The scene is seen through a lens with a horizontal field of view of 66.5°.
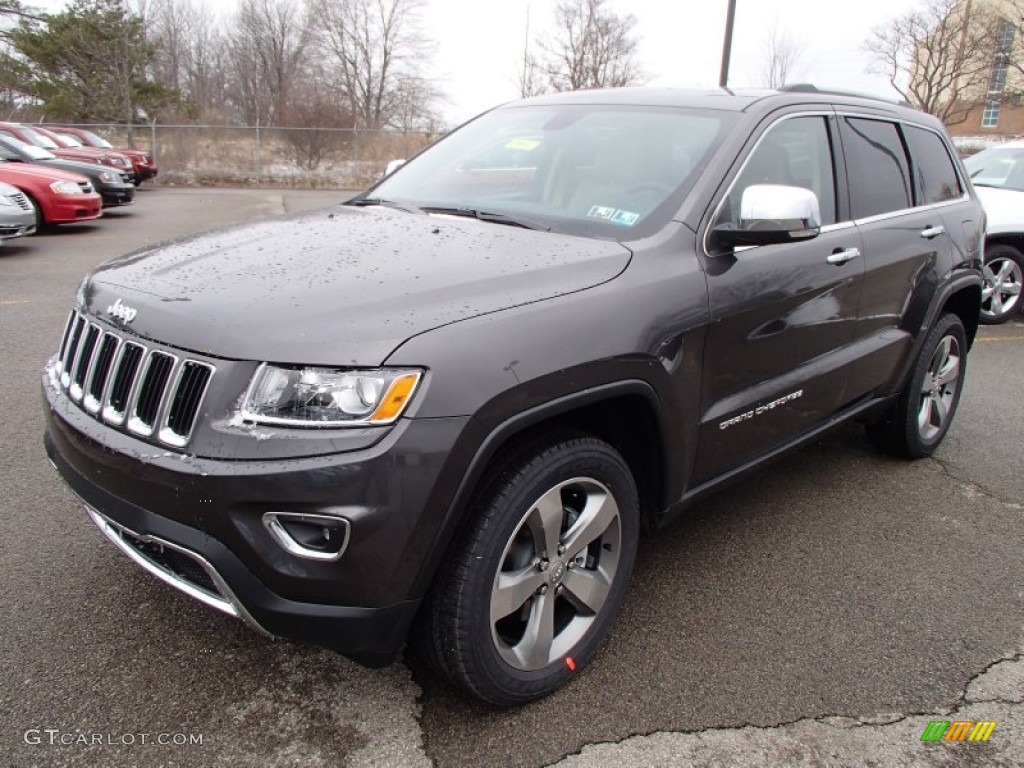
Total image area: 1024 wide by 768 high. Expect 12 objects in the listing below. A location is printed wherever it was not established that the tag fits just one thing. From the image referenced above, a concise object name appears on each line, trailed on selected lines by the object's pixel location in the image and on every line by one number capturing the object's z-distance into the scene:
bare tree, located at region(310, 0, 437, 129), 46.78
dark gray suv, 1.83
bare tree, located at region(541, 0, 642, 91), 41.56
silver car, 9.85
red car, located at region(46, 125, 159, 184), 21.12
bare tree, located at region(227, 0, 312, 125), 47.91
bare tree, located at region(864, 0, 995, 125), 38.38
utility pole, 14.66
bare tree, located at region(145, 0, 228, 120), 49.41
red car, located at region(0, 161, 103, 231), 11.41
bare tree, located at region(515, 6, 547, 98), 40.44
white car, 7.80
